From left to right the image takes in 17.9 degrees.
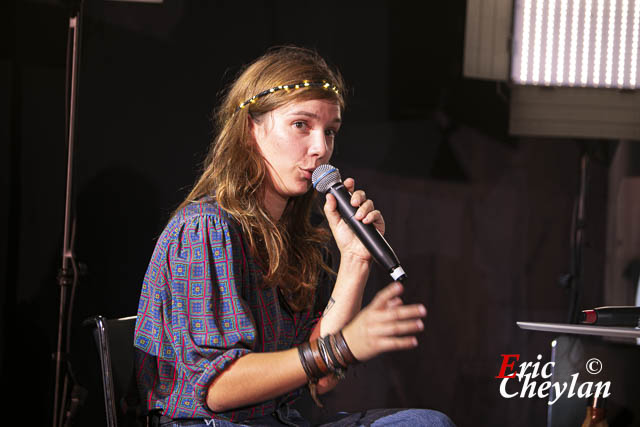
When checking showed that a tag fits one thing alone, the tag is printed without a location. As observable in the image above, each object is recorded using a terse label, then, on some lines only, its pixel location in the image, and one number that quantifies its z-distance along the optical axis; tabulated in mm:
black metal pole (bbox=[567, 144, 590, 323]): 4366
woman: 3300
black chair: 3467
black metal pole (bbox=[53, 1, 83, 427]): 3994
